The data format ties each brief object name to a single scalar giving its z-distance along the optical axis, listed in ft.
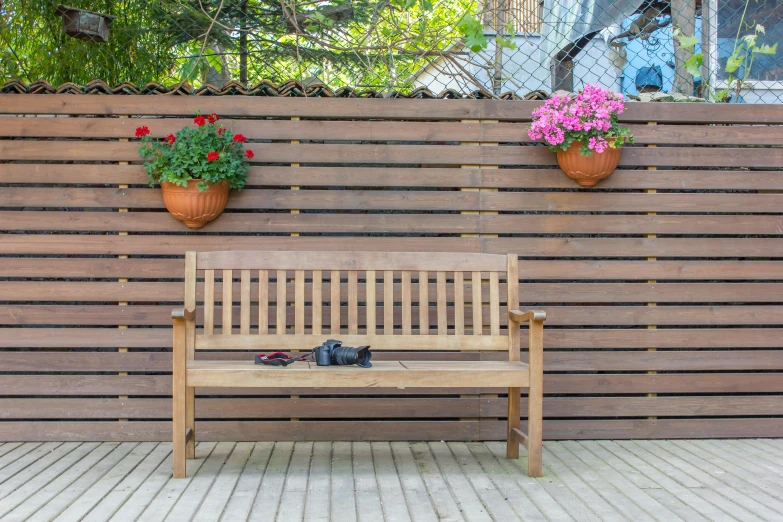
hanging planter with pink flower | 13.57
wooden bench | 12.55
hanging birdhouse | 14.87
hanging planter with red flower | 13.10
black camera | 11.55
